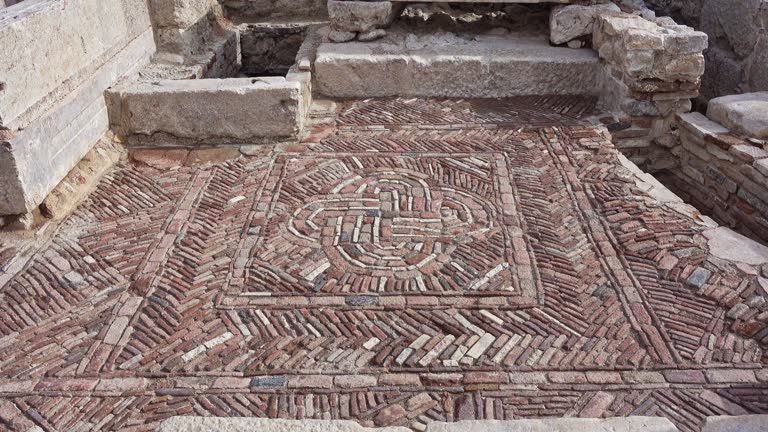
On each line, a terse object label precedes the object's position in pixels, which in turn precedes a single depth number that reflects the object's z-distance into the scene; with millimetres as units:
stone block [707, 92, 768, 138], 4785
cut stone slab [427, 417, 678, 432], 2330
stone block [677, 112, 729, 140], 5008
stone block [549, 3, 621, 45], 6027
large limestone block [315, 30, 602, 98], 5945
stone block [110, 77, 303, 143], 5121
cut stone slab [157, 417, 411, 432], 2328
